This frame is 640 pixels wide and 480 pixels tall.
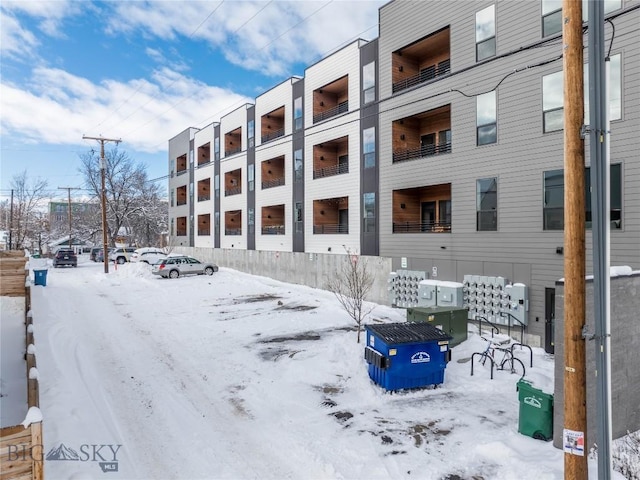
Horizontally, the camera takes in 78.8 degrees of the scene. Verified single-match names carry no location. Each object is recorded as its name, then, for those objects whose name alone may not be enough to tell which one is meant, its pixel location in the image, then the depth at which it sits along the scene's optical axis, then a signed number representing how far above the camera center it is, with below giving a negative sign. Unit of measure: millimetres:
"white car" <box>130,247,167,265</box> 38544 -1342
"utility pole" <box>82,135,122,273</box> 30638 +5035
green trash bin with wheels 6375 -2890
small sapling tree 19156 -1808
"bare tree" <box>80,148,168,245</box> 58094 +7067
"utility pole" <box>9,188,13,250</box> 43156 +1120
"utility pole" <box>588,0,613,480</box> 4398 +254
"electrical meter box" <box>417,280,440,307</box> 15531 -2139
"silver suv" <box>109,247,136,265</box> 42156 -1484
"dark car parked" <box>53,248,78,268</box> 38031 -1548
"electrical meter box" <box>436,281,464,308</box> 14766 -2103
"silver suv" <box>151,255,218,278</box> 28500 -1905
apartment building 12414 +3886
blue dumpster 8383 -2580
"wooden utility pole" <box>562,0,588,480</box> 4551 +63
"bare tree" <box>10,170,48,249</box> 50000 +4511
